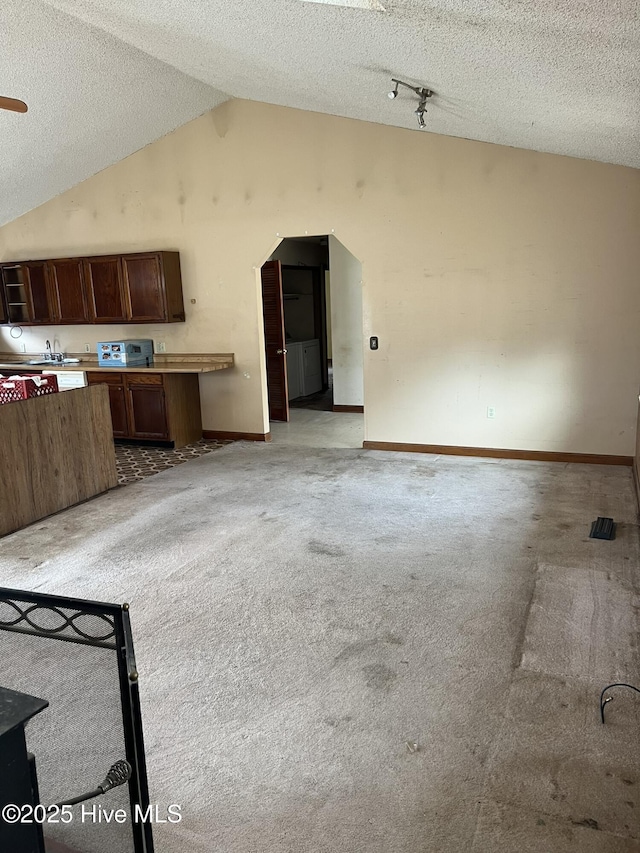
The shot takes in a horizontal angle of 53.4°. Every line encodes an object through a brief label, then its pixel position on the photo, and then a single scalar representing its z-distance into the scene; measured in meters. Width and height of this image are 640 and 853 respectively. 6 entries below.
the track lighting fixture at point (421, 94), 4.02
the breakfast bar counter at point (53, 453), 4.39
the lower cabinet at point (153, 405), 6.64
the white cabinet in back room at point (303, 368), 9.57
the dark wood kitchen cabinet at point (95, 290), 6.73
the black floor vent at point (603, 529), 3.91
